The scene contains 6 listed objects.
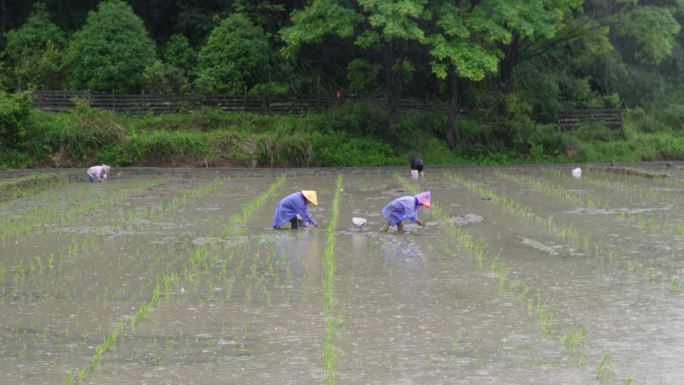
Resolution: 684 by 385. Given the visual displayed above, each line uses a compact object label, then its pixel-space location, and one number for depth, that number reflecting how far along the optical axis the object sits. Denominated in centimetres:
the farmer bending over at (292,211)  1550
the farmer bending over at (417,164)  2666
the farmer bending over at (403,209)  1491
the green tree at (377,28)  2853
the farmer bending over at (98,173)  2581
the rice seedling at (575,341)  823
